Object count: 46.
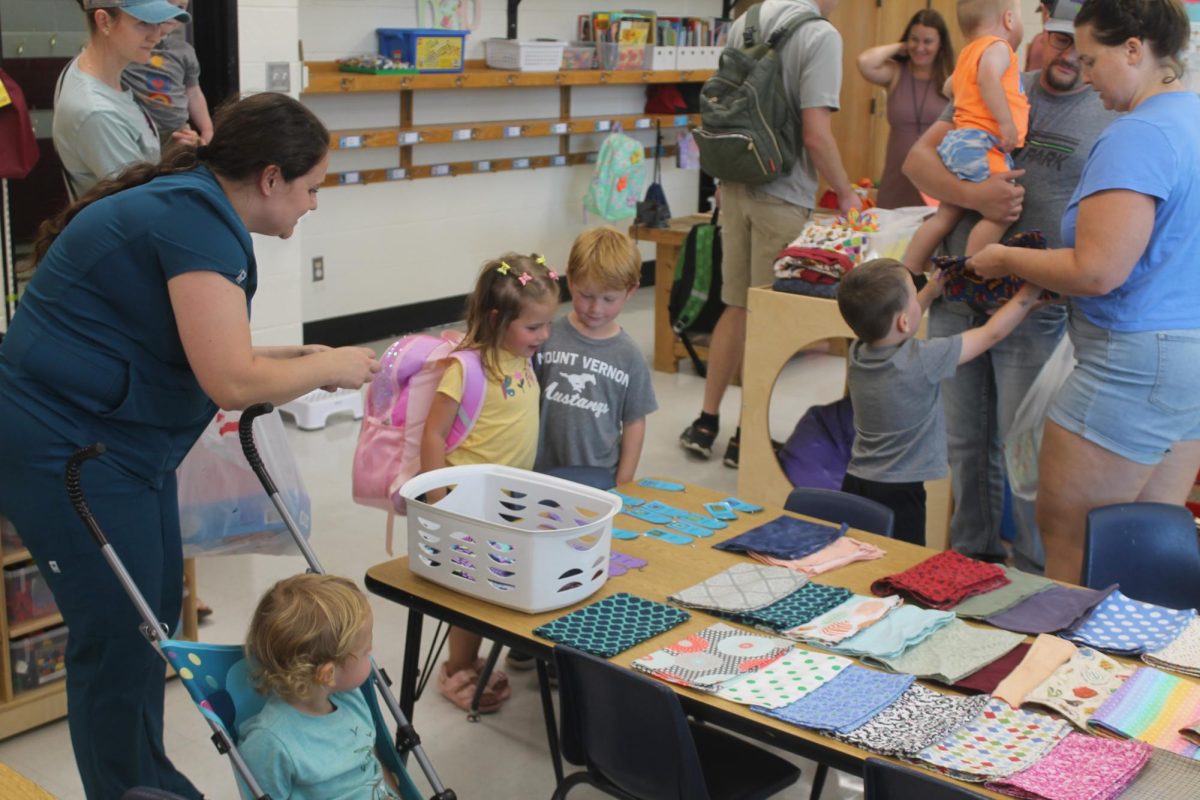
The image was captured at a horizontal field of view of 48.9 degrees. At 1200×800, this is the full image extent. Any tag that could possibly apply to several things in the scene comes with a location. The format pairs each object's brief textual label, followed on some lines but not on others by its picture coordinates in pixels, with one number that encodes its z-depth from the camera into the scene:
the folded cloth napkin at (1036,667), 2.13
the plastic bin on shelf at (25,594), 3.19
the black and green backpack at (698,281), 6.20
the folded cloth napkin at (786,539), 2.73
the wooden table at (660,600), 2.07
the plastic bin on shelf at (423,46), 6.54
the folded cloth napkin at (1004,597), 2.43
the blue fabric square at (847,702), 2.04
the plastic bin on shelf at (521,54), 7.03
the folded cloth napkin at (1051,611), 2.37
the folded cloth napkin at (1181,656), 2.22
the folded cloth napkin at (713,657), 2.20
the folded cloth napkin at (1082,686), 2.08
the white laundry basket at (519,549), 2.42
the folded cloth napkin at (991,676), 2.17
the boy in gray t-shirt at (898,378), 3.21
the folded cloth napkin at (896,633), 2.28
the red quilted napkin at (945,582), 2.49
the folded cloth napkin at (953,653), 2.21
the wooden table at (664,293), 6.64
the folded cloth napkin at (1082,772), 1.84
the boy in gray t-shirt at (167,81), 4.23
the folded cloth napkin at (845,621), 2.35
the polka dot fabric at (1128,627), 2.29
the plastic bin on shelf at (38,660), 3.23
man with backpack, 5.01
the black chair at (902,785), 1.83
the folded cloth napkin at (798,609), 2.42
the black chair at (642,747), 2.18
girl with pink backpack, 3.12
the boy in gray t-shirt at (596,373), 3.33
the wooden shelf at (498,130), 6.46
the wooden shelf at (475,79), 6.13
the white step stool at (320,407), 5.63
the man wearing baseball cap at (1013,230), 3.61
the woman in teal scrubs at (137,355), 2.17
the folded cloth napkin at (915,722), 1.97
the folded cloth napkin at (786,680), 2.13
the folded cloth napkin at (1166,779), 1.84
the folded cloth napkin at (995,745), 1.90
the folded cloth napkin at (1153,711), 2.01
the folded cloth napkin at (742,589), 2.49
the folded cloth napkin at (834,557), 2.67
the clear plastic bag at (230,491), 3.32
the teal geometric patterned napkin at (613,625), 2.33
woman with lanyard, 5.43
